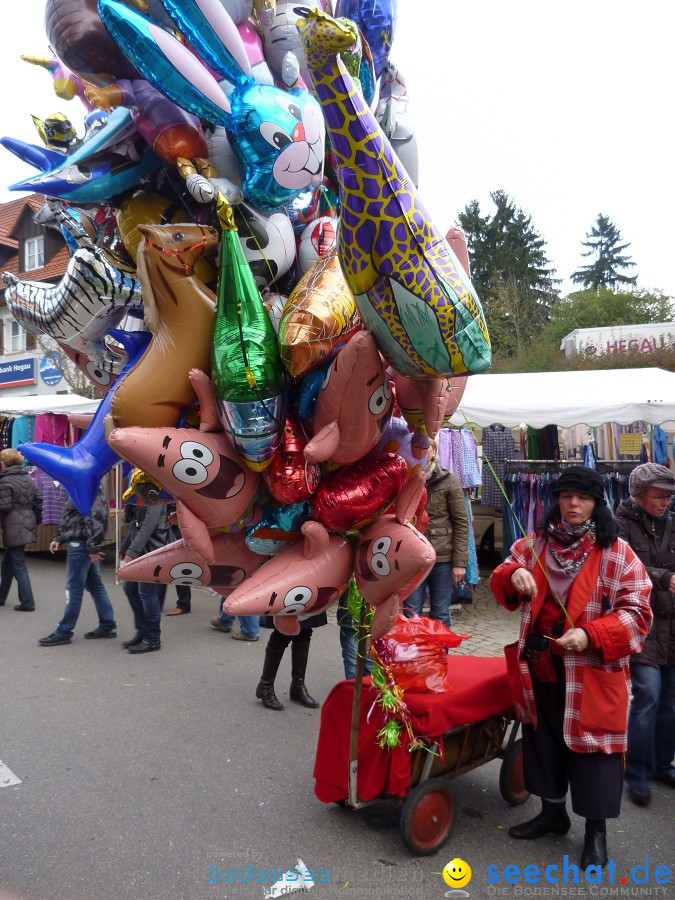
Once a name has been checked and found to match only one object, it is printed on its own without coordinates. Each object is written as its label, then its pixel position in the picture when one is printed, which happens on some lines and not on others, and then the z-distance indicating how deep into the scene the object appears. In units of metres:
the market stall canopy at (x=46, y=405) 8.95
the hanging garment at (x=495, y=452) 7.78
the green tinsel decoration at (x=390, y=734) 2.77
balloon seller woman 2.71
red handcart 2.85
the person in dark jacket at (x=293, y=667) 4.47
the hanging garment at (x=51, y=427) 9.54
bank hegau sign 19.34
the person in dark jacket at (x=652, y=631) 3.48
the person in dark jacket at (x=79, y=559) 6.18
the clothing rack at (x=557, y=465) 6.95
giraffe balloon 1.72
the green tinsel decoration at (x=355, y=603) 2.75
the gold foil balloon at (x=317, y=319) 1.93
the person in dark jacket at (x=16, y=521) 7.53
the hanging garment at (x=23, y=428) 10.18
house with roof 16.11
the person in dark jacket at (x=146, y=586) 6.05
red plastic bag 2.93
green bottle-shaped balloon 1.93
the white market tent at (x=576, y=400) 6.25
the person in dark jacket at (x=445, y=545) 5.44
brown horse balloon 2.00
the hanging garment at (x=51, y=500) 9.54
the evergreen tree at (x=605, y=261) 47.16
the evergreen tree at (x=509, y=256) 35.62
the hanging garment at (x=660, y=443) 7.30
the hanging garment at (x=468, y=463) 7.33
